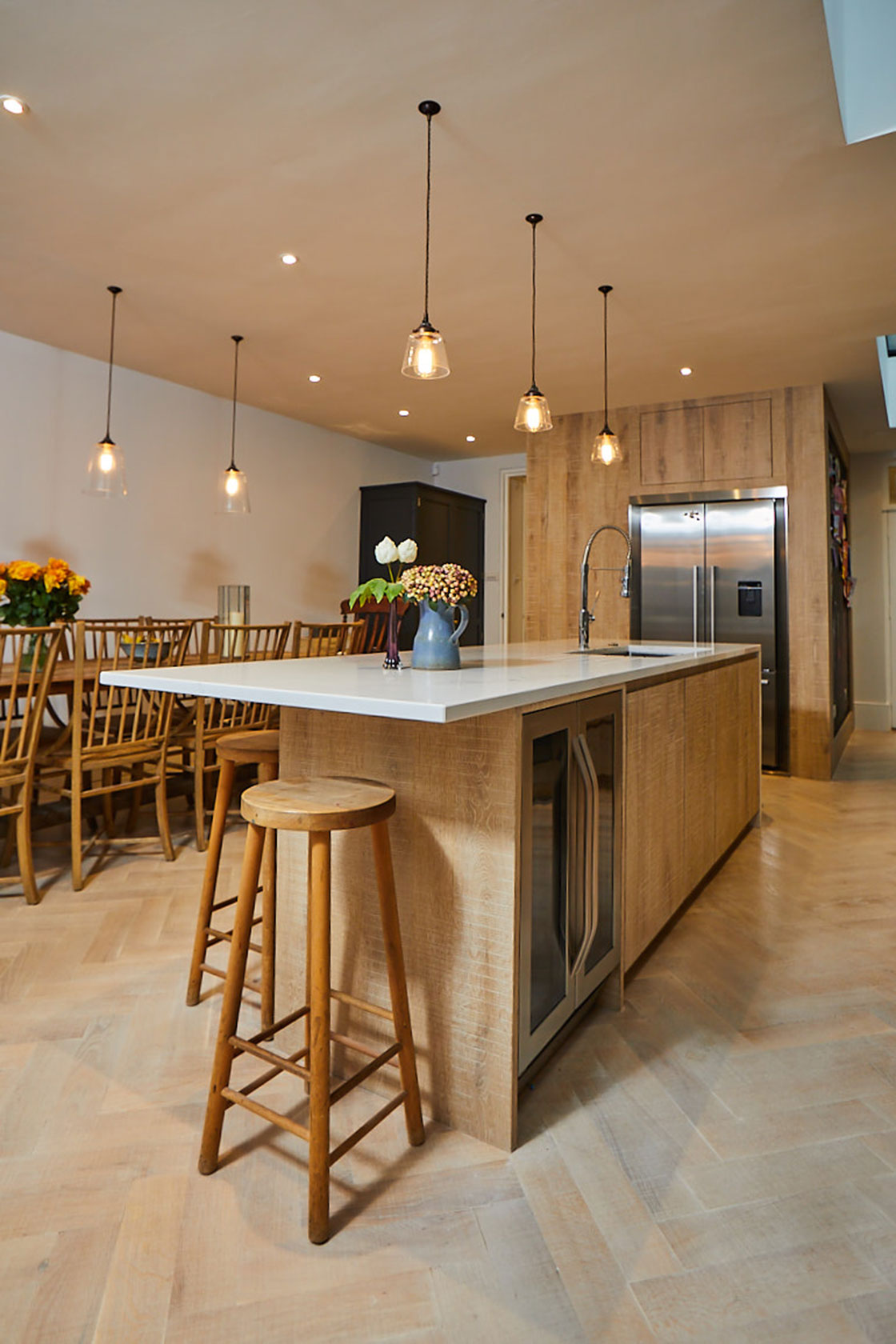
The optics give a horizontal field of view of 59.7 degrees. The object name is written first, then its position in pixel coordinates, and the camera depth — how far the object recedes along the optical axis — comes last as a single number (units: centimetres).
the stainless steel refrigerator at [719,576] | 540
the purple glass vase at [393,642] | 212
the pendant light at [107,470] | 382
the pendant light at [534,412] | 307
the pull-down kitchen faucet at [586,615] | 319
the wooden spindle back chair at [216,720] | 347
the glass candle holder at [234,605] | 470
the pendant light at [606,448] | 365
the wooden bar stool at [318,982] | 134
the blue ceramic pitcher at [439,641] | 202
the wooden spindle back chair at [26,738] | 269
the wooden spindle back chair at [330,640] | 380
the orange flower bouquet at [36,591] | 330
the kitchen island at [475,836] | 152
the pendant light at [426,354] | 243
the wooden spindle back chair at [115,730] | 299
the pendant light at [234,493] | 462
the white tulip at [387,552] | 210
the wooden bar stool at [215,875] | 194
